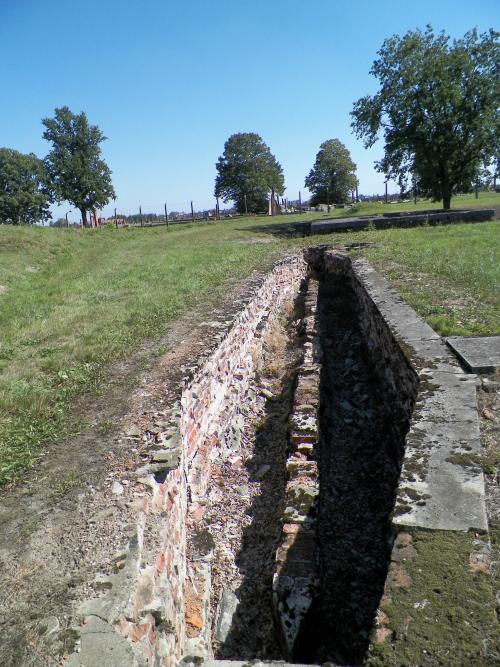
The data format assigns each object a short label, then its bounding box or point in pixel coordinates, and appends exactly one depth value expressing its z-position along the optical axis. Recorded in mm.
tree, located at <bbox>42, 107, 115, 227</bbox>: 38219
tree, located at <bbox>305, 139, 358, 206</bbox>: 43000
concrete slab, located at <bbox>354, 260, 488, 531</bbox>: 2205
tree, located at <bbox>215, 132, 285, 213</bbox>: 47500
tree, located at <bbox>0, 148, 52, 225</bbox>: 42031
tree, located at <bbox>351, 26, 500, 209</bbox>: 19969
